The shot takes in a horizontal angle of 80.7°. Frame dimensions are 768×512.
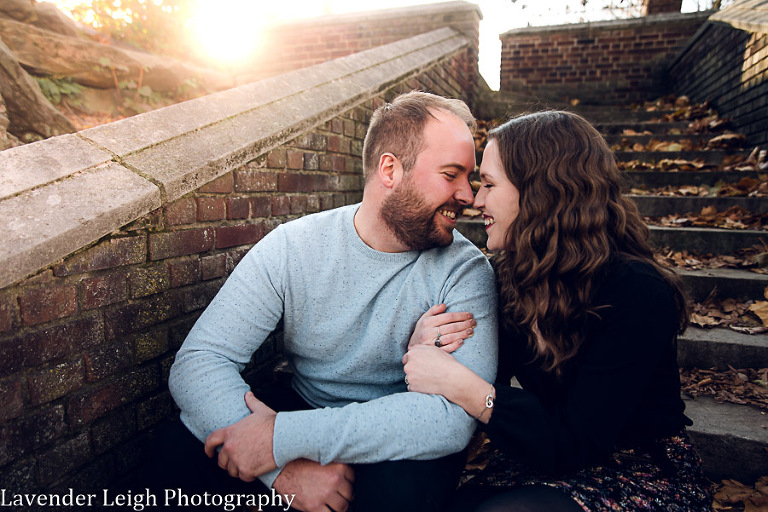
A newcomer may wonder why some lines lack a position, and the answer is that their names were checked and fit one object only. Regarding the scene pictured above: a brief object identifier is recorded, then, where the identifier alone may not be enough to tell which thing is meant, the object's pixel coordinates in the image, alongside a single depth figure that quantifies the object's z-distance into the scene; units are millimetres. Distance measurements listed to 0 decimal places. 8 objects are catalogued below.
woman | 1300
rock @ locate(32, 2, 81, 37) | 3518
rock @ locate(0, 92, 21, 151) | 2334
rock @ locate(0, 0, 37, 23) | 3293
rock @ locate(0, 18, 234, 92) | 3244
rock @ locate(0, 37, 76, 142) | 2527
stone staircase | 1791
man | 1350
